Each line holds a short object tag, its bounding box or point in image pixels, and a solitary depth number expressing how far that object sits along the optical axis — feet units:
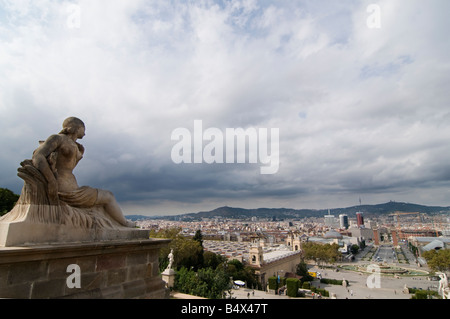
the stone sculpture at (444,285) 44.12
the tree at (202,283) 44.81
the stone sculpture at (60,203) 10.84
